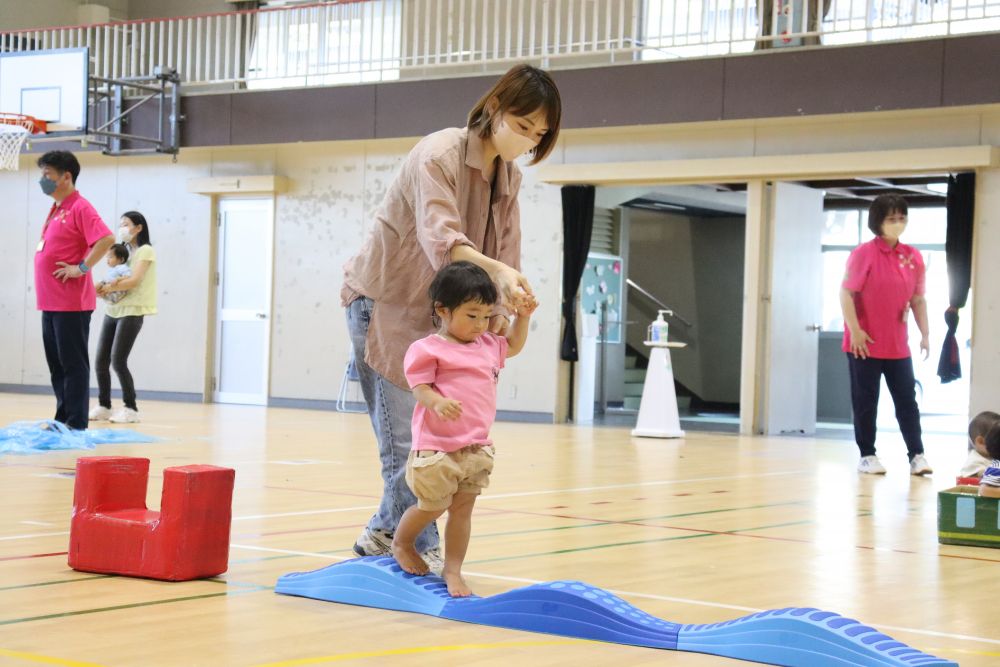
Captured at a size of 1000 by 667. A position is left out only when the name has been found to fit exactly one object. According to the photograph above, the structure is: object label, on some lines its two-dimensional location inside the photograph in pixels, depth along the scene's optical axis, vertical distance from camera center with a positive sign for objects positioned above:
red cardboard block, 3.09 -0.53
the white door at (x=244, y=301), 13.90 +0.11
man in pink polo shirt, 6.88 +0.15
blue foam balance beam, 2.39 -0.61
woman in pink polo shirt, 7.29 +0.03
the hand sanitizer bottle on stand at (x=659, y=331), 10.71 -0.06
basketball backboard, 13.05 +2.19
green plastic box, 4.30 -0.63
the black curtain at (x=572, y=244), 12.03 +0.72
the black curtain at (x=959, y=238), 10.23 +0.75
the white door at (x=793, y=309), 11.36 +0.17
